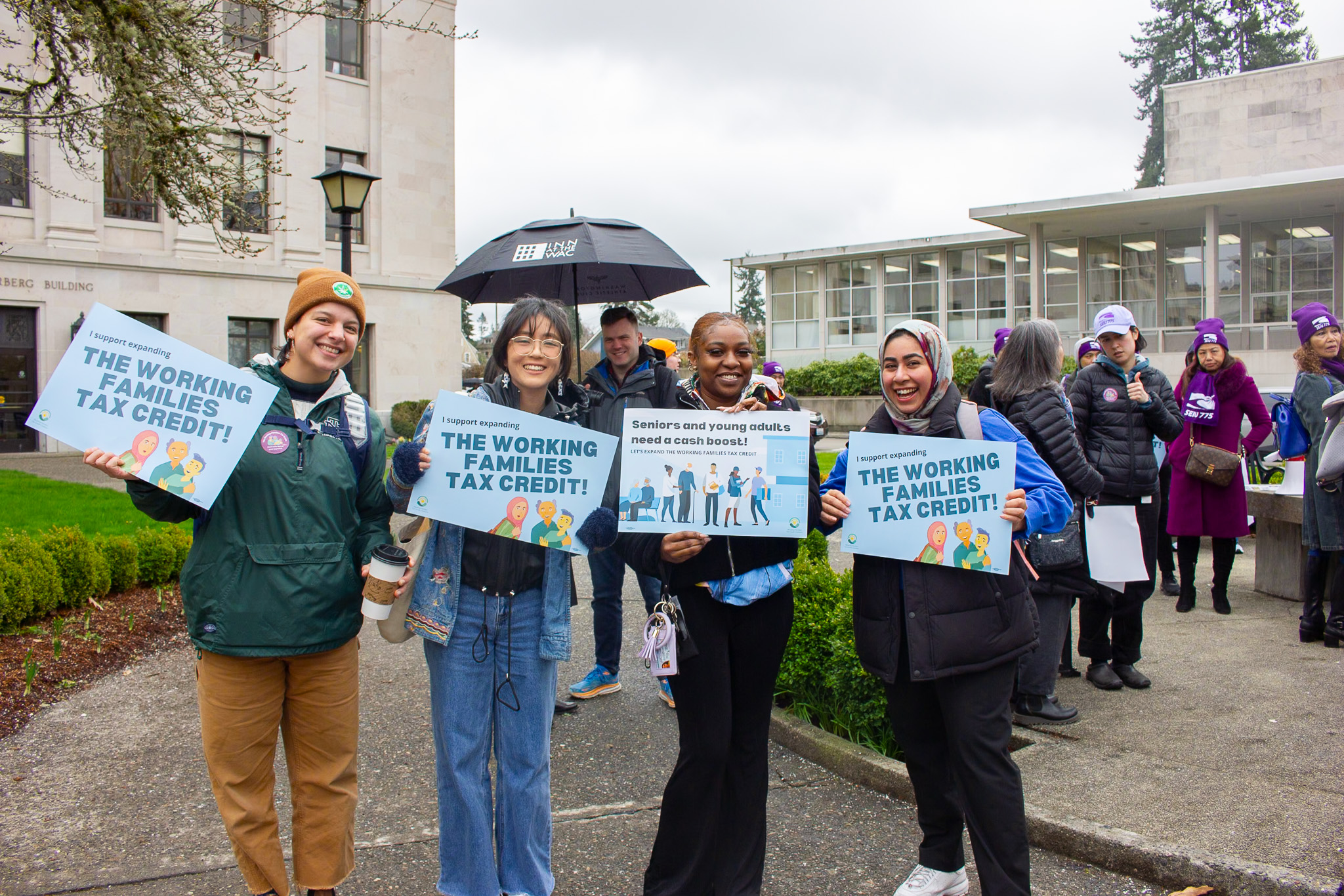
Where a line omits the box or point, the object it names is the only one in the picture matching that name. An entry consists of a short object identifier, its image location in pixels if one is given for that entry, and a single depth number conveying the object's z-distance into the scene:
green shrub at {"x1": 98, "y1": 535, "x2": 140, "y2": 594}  7.75
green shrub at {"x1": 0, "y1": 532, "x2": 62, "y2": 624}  6.57
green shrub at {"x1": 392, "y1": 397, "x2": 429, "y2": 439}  26.22
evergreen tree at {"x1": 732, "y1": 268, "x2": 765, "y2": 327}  124.88
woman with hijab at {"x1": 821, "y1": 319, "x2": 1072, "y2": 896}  3.03
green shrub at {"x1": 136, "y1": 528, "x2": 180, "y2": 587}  8.10
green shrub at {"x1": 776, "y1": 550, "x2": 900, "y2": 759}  4.58
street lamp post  10.84
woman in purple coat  7.10
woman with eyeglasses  3.08
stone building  22.89
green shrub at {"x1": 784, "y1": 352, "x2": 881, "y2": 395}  28.17
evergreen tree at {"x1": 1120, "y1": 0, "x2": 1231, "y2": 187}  56.62
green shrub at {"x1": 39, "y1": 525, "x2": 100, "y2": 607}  7.25
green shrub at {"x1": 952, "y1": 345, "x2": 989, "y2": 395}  24.92
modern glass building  26.64
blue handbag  6.73
